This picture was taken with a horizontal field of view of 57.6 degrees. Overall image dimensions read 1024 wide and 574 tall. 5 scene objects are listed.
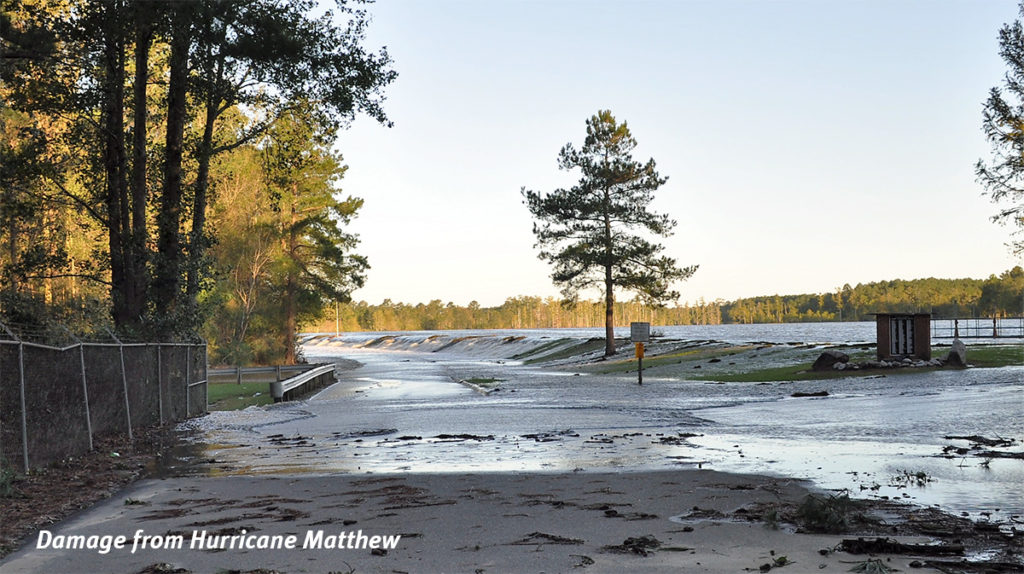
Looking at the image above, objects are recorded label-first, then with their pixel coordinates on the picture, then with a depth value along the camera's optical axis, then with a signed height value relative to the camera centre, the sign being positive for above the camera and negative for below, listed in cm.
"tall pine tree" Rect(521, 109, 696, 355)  5675 +543
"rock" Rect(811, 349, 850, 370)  3281 -190
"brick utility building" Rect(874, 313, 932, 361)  3225 -107
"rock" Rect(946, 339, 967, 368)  3047 -168
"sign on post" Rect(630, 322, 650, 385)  3170 -84
